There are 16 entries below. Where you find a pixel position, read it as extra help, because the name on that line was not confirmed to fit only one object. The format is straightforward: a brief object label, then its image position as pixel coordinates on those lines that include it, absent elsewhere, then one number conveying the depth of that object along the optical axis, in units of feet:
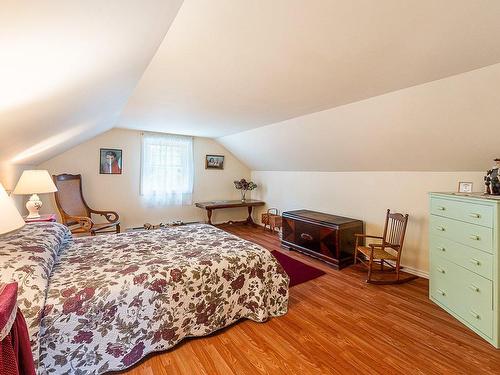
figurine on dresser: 6.84
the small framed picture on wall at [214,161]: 18.38
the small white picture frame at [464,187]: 8.52
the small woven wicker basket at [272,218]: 16.12
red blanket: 2.41
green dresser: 5.99
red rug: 9.75
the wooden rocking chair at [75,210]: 11.98
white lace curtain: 16.03
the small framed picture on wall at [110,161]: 14.78
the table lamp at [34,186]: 8.73
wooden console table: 16.55
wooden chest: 10.91
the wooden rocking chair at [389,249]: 9.28
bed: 4.55
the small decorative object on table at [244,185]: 18.97
